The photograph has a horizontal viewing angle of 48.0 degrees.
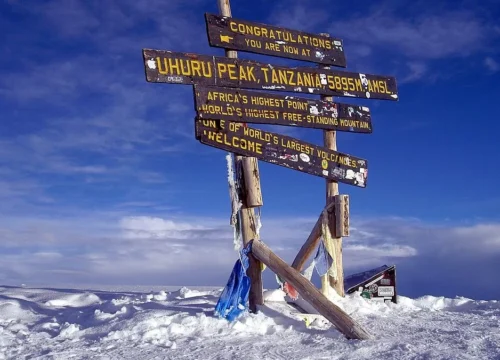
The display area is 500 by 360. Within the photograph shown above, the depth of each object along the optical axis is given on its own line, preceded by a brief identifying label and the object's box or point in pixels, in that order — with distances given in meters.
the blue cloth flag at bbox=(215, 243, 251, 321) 7.45
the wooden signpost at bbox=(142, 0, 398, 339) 7.51
